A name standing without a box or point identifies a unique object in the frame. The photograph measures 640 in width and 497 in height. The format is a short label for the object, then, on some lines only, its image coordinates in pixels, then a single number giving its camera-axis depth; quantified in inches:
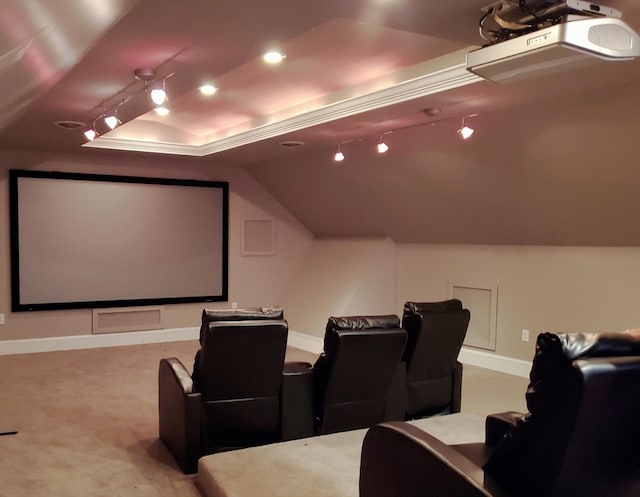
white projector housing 85.7
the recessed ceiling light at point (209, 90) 195.3
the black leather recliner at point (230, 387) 123.4
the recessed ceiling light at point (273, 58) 157.5
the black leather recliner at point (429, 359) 148.8
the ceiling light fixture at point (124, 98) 141.6
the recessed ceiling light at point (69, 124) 199.0
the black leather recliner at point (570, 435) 61.4
